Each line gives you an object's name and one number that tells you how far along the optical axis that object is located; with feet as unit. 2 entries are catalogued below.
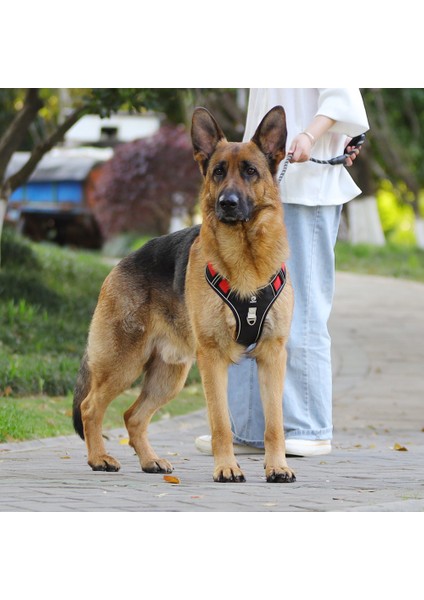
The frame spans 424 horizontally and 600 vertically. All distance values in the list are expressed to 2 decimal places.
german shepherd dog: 34.42
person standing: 41.37
